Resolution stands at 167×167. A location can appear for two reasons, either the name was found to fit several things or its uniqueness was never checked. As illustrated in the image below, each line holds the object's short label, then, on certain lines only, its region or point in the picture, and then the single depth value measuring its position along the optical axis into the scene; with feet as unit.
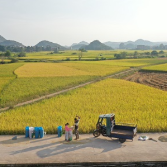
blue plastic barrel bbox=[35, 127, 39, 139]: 38.27
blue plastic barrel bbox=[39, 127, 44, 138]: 38.29
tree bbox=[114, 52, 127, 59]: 316.09
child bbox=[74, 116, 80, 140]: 37.24
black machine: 36.17
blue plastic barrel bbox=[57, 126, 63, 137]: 38.65
